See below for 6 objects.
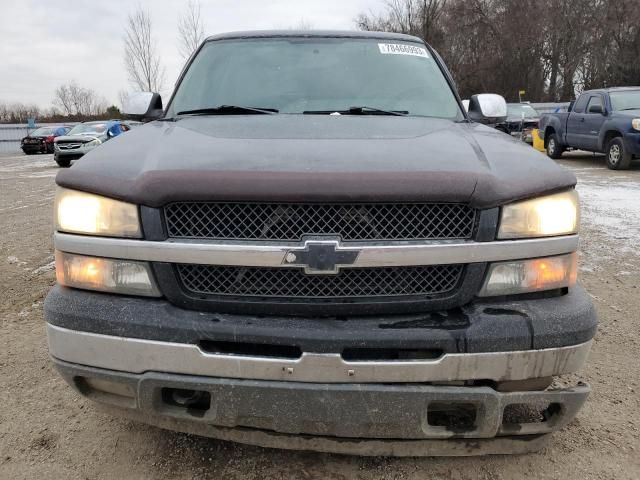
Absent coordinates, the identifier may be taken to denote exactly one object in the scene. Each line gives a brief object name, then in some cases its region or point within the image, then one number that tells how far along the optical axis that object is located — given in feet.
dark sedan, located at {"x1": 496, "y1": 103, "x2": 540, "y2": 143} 55.93
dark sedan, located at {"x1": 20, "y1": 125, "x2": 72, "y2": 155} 89.15
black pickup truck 5.44
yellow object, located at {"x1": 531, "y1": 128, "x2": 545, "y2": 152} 52.13
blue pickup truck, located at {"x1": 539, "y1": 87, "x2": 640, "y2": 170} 36.60
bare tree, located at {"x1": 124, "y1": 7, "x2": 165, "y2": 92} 95.71
